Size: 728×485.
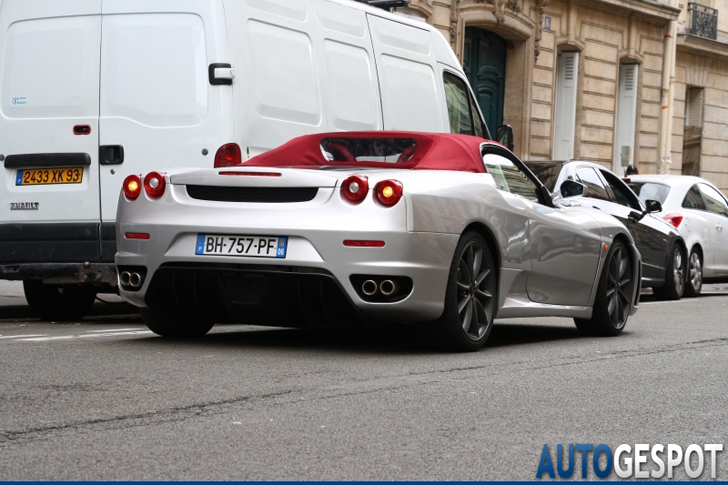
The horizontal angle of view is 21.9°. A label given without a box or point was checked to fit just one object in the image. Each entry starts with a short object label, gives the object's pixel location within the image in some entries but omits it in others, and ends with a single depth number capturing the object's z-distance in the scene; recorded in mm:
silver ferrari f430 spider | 9386
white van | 12602
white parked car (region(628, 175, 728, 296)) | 21870
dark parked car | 18030
